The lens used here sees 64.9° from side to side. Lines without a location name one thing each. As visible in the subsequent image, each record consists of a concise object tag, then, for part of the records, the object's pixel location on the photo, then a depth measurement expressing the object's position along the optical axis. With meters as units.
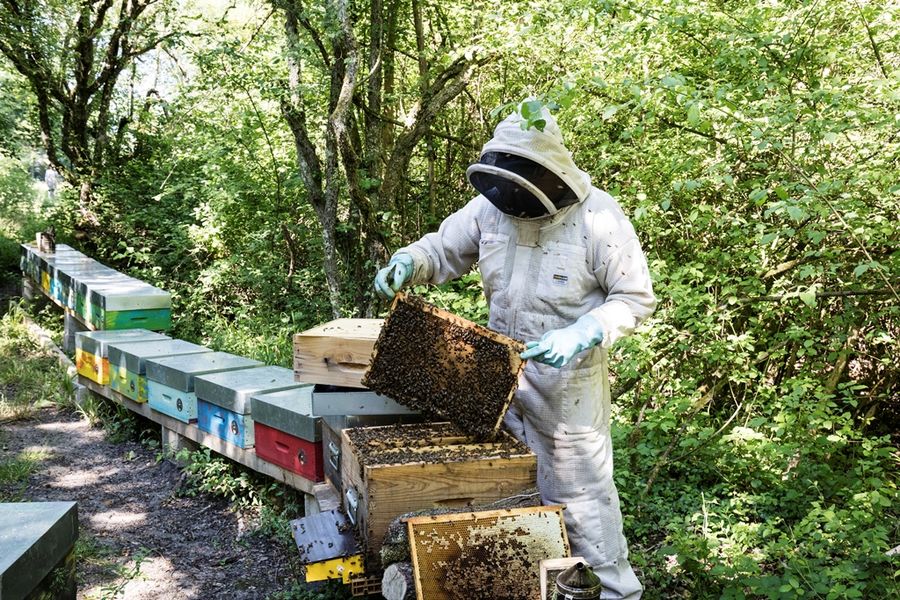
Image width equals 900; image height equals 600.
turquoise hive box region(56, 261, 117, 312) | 7.48
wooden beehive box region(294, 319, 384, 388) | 3.11
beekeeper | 2.65
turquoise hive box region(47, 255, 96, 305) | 7.97
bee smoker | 1.66
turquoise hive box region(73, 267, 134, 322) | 6.93
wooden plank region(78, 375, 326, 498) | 3.99
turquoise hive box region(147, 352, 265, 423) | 4.83
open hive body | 2.38
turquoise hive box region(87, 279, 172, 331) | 6.39
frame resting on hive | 2.10
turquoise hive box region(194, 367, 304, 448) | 4.32
